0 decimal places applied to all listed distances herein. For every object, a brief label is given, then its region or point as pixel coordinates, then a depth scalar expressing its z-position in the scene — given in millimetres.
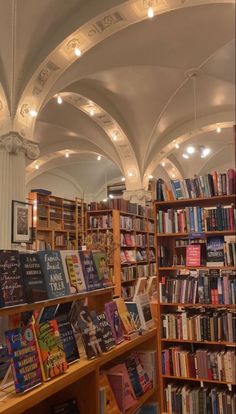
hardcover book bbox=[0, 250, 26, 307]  1692
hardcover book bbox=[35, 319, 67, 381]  1754
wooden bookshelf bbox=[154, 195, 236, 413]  3859
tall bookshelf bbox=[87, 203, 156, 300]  7426
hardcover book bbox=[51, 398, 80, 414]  1970
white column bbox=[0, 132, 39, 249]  4914
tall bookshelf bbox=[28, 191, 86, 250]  9062
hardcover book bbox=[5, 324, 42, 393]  1589
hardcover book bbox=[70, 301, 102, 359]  2045
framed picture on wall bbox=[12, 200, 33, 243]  4938
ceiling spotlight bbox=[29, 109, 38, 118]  5403
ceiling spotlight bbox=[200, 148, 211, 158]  9699
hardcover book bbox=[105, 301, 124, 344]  2340
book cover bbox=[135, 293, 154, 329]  2707
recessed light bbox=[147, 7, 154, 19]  4676
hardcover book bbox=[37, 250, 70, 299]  1976
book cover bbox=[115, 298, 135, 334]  2490
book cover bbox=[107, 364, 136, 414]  2273
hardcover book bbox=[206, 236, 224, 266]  3898
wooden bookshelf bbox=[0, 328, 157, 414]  1518
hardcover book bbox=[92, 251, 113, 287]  2498
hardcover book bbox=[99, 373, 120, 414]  2168
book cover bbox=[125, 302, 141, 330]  2680
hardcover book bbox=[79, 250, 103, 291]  2336
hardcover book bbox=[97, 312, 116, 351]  2201
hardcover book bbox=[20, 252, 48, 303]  1846
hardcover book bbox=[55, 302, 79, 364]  1961
